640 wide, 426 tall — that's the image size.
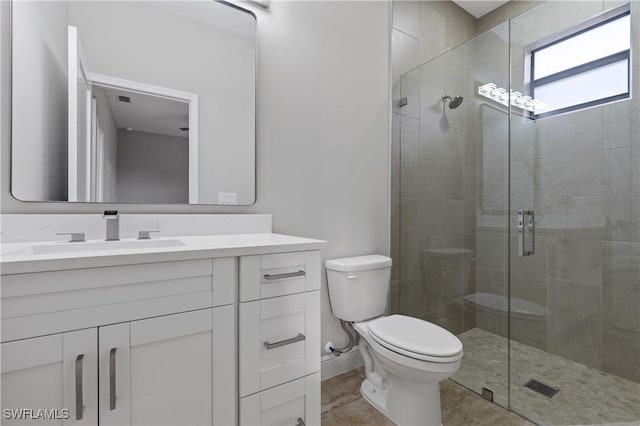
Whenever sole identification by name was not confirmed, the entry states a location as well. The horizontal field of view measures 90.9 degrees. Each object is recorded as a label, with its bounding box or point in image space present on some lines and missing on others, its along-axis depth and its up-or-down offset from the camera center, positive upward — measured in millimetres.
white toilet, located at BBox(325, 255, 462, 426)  1308 -582
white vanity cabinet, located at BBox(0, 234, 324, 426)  762 -355
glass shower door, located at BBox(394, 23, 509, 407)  1827 +72
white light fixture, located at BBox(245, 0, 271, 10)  1573 +1051
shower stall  1633 +30
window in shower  1646 +822
